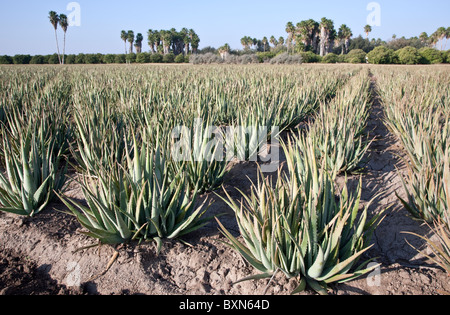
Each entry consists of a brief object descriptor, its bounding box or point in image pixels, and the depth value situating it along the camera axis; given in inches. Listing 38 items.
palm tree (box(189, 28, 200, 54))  3759.4
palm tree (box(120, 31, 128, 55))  3494.8
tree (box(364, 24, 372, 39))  3361.2
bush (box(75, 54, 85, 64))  1961.1
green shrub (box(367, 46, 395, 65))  1599.4
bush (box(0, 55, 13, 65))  1841.8
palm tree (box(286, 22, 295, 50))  2999.5
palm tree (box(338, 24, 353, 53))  3023.1
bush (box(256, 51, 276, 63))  1800.0
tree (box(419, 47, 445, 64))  1667.1
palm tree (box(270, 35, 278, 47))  4159.5
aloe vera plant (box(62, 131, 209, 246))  85.6
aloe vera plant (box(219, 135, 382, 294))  70.8
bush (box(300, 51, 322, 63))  1707.4
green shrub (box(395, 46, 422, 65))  1592.0
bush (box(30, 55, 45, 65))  1918.1
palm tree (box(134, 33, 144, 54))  3678.6
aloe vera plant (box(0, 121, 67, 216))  102.9
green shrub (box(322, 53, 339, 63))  1716.3
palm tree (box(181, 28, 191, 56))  3705.7
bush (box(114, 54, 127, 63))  1918.1
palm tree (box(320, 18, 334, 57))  2674.7
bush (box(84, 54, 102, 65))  1930.4
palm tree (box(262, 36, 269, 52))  4206.2
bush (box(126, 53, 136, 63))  1903.3
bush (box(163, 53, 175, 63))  1931.6
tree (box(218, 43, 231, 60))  3078.2
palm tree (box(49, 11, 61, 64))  2474.2
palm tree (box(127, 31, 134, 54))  3598.4
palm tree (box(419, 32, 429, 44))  3251.5
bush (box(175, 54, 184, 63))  1893.5
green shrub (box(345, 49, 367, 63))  1708.3
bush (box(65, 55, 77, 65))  1984.1
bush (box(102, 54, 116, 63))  1928.2
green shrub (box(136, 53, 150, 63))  1840.6
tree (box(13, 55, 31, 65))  1886.1
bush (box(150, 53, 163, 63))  1909.3
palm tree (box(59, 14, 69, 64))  2522.1
